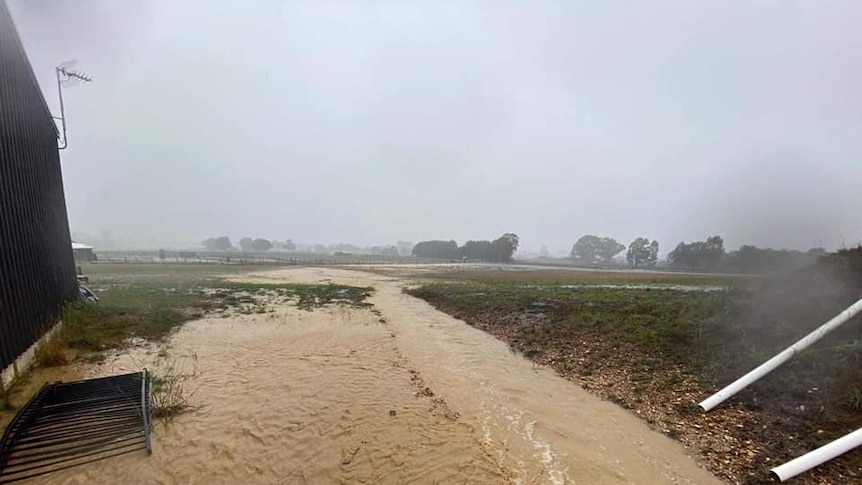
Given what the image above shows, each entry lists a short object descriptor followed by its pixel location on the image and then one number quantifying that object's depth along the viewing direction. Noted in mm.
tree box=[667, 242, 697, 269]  65312
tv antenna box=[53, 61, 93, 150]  13328
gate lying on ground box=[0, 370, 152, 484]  4164
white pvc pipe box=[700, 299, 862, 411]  6027
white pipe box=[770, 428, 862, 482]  4098
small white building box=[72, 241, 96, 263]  46122
